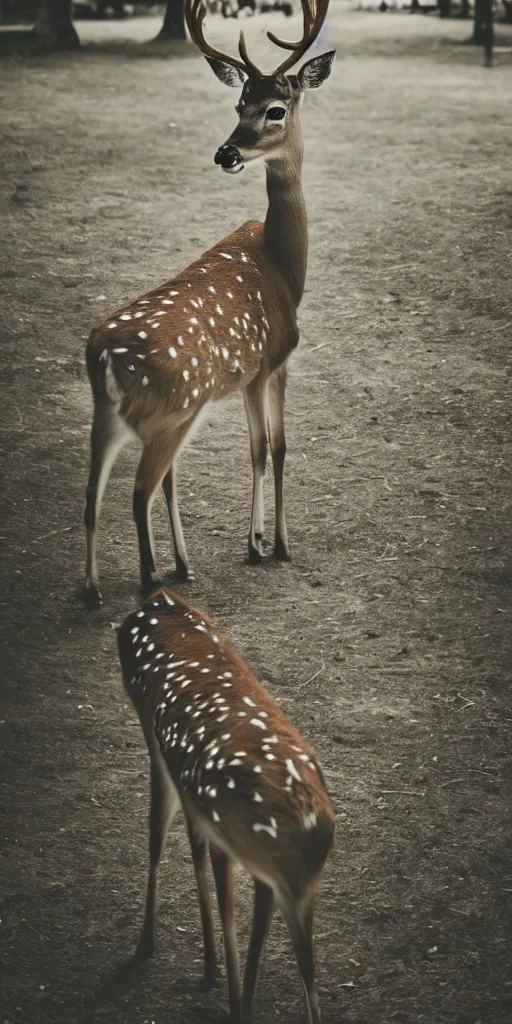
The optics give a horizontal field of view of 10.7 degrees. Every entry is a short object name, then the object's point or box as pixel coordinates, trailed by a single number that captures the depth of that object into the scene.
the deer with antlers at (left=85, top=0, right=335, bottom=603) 10.02
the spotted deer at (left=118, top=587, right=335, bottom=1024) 5.82
